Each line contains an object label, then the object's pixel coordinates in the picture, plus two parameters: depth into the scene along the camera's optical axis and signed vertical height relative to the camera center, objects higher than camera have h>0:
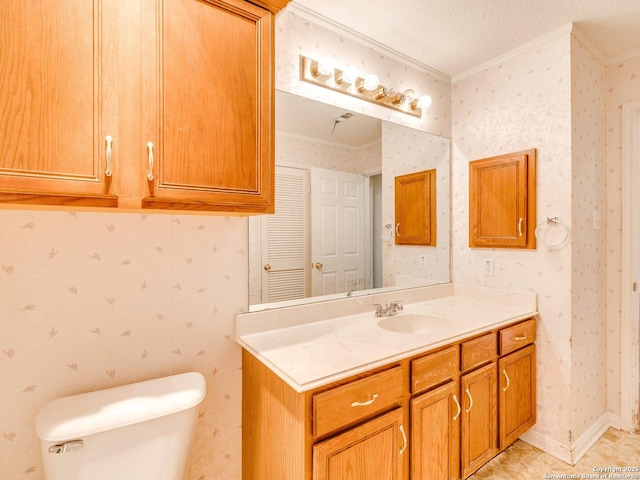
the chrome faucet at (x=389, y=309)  1.80 -0.40
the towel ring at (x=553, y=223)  1.86 +0.03
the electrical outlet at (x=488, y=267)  2.19 -0.20
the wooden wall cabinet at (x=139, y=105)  0.81 +0.37
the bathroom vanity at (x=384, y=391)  1.11 -0.62
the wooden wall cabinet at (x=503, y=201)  2.00 +0.23
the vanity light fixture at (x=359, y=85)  1.67 +0.83
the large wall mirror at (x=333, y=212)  1.61 +0.14
